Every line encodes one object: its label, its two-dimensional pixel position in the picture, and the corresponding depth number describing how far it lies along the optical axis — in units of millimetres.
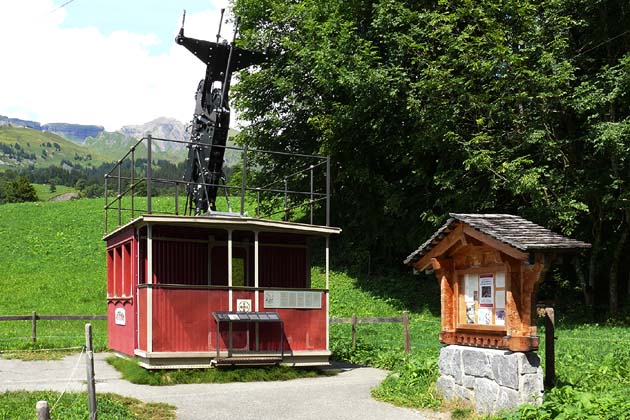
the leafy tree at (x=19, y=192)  90875
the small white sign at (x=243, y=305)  15328
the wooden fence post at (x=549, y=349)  11062
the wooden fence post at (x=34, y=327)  20109
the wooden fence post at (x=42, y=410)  6516
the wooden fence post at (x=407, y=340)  17234
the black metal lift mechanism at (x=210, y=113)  18359
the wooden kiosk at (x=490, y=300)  9836
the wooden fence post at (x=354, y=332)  18711
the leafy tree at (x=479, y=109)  21594
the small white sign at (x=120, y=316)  16672
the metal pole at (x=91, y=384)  7648
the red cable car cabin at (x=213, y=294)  14633
